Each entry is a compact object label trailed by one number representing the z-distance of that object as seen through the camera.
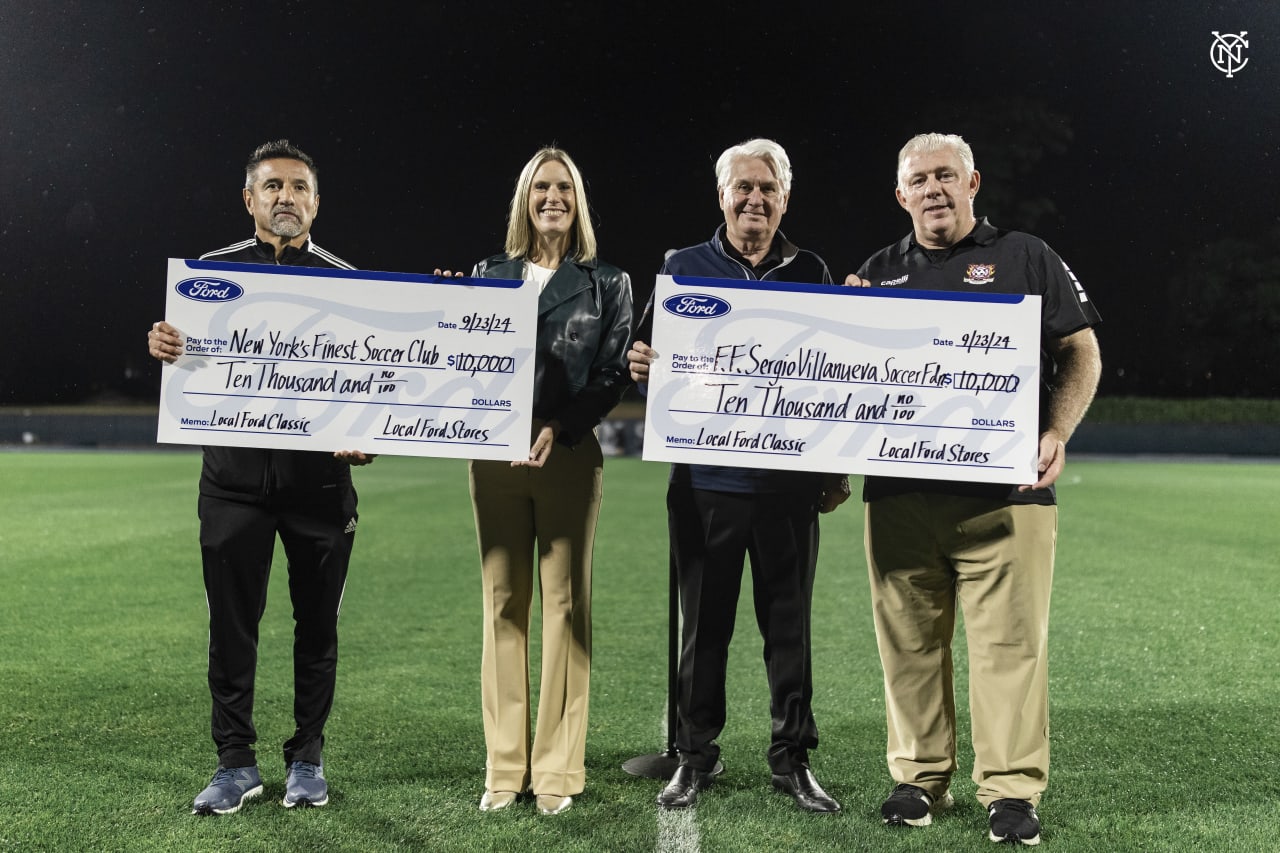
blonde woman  3.18
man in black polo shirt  2.99
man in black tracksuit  3.18
